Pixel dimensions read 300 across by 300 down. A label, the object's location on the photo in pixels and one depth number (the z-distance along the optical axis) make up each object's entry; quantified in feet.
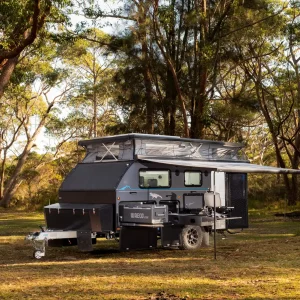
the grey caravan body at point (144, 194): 37.86
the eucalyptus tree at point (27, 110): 126.72
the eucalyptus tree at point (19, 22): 49.83
